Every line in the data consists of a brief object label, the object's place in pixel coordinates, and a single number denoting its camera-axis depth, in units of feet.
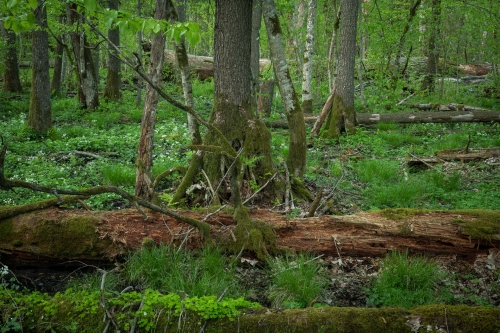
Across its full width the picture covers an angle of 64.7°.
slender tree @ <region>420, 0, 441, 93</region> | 51.97
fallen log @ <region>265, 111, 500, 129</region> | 39.81
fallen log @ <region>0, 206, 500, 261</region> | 13.67
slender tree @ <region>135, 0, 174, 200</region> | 19.40
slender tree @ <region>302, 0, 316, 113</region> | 40.41
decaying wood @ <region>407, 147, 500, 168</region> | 27.68
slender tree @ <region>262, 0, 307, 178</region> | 20.70
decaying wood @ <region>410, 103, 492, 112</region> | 44.06
